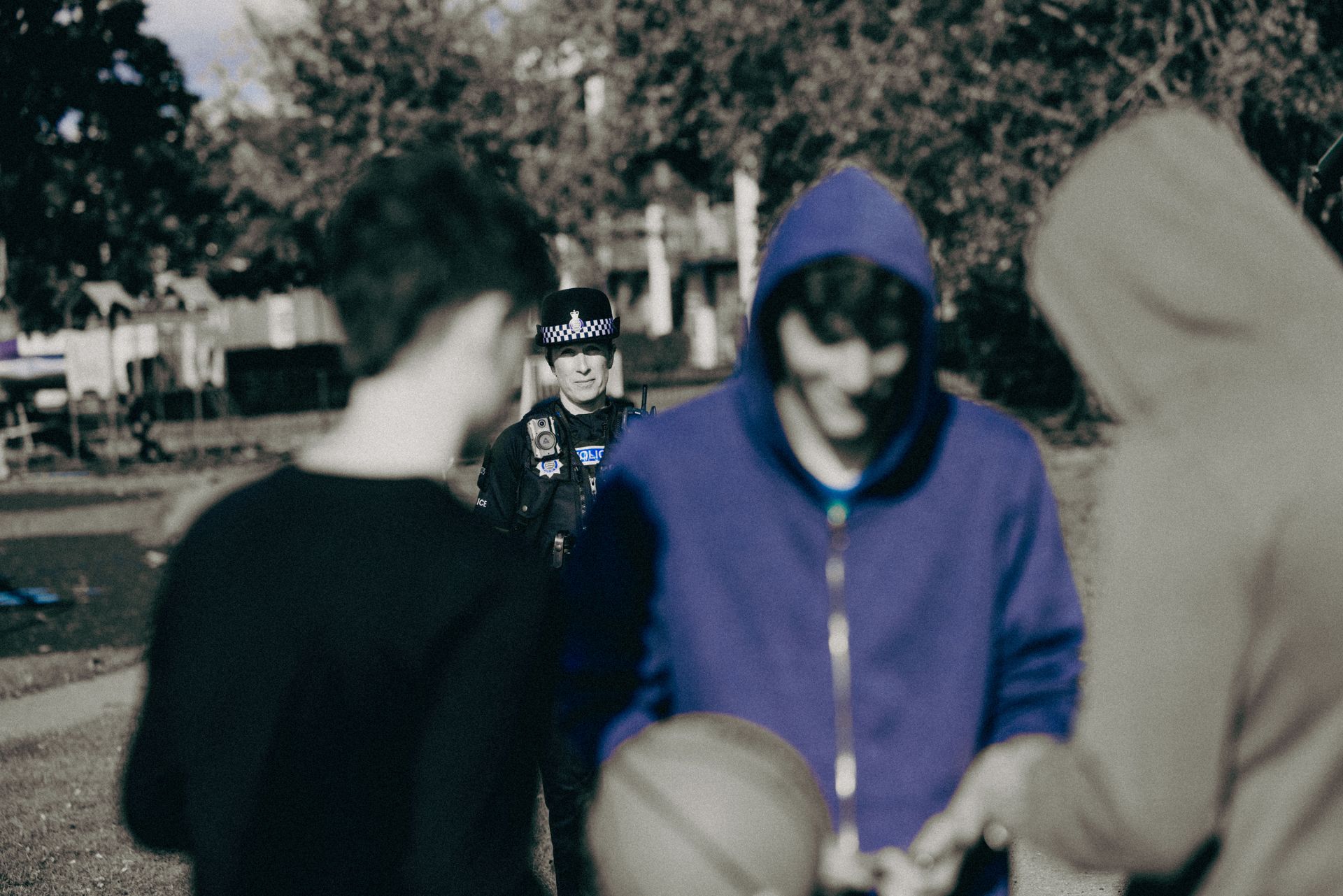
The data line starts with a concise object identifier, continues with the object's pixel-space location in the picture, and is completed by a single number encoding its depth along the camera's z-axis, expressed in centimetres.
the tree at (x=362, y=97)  2373
